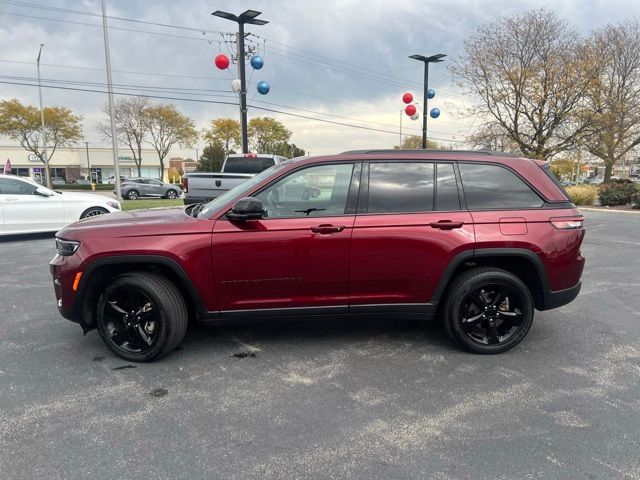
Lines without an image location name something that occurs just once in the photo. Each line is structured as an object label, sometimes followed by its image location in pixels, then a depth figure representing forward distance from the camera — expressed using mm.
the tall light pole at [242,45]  15195
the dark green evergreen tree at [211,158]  53812
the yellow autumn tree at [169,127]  50156
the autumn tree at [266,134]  60719
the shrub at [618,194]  20044
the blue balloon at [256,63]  15680
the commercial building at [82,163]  71938
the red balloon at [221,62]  14992
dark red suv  3611
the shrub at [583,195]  21875
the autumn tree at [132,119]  49031
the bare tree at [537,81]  23438
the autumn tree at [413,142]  62766
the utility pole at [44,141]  31880
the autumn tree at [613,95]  24281
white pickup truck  9938
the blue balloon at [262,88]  16375
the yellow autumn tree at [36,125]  45750
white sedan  9883
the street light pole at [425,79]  20719
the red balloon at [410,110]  19984
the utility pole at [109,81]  18750
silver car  31891
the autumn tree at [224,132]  56844
